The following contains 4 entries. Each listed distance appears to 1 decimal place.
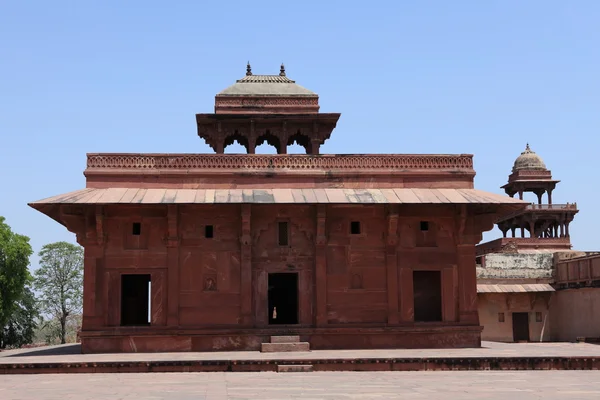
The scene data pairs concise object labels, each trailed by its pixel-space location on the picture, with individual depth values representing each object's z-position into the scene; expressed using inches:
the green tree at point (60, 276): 2085.4
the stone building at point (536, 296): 1188.5
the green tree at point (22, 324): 1647.4
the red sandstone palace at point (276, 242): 846.8
